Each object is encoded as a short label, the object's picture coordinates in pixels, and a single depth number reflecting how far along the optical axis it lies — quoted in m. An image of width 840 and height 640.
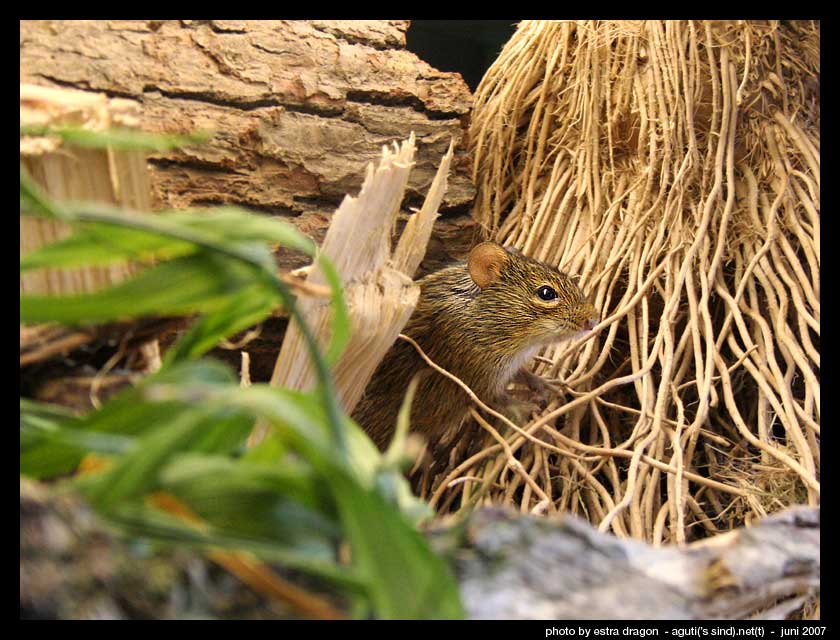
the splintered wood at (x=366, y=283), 1.42
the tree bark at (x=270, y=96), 1.45
